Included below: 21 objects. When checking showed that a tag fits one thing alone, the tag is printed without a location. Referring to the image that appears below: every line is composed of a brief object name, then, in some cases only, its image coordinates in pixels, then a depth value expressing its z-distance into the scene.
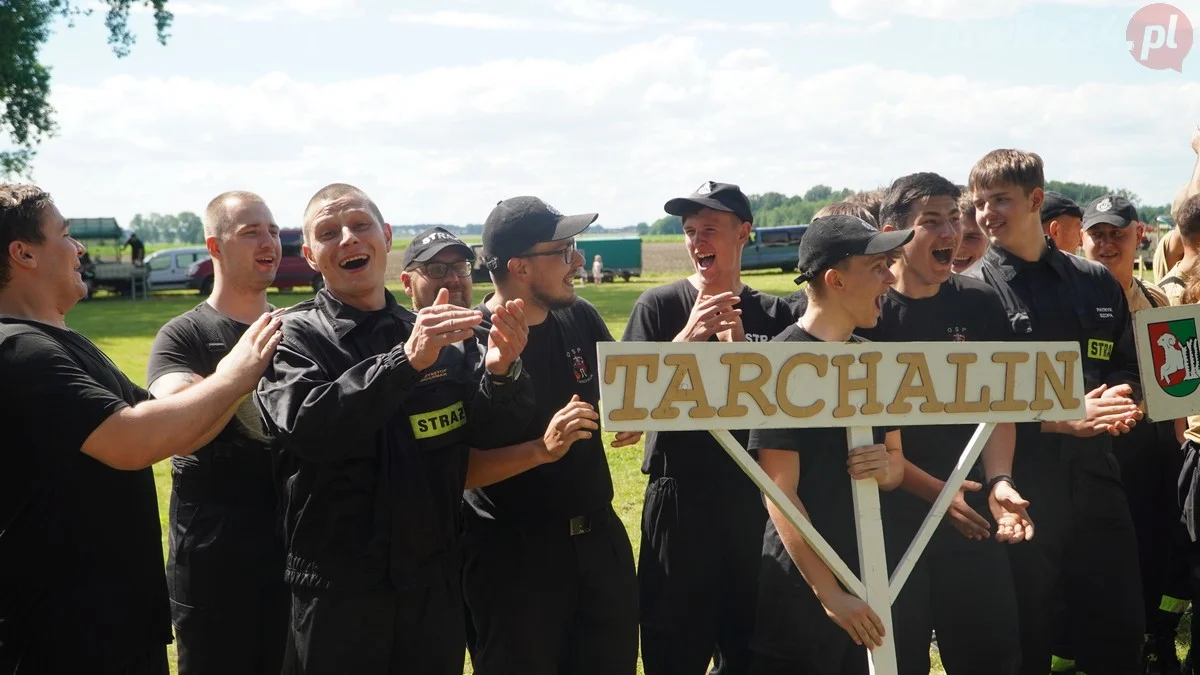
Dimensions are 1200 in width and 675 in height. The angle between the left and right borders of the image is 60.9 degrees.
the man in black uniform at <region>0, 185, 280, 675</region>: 2.59
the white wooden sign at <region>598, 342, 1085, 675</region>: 2.65
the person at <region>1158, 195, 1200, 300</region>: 4.69
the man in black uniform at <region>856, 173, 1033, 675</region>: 3.45
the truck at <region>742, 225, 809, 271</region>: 42.00
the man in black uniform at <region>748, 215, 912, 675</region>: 3.20
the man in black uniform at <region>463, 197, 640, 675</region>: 3.30
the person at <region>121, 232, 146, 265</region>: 32.66
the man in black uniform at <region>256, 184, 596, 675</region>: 2.70
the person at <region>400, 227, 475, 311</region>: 5.00
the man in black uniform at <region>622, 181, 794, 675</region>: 3.83
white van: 34.19
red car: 32.47
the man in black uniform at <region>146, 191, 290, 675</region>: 3.38
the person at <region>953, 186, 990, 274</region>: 5.27
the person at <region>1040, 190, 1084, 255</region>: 5.80
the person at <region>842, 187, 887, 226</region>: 4.92
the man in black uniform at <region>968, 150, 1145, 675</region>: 3.92
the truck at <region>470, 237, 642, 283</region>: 42.66
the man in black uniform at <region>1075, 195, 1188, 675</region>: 4.81
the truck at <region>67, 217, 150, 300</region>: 33.12
